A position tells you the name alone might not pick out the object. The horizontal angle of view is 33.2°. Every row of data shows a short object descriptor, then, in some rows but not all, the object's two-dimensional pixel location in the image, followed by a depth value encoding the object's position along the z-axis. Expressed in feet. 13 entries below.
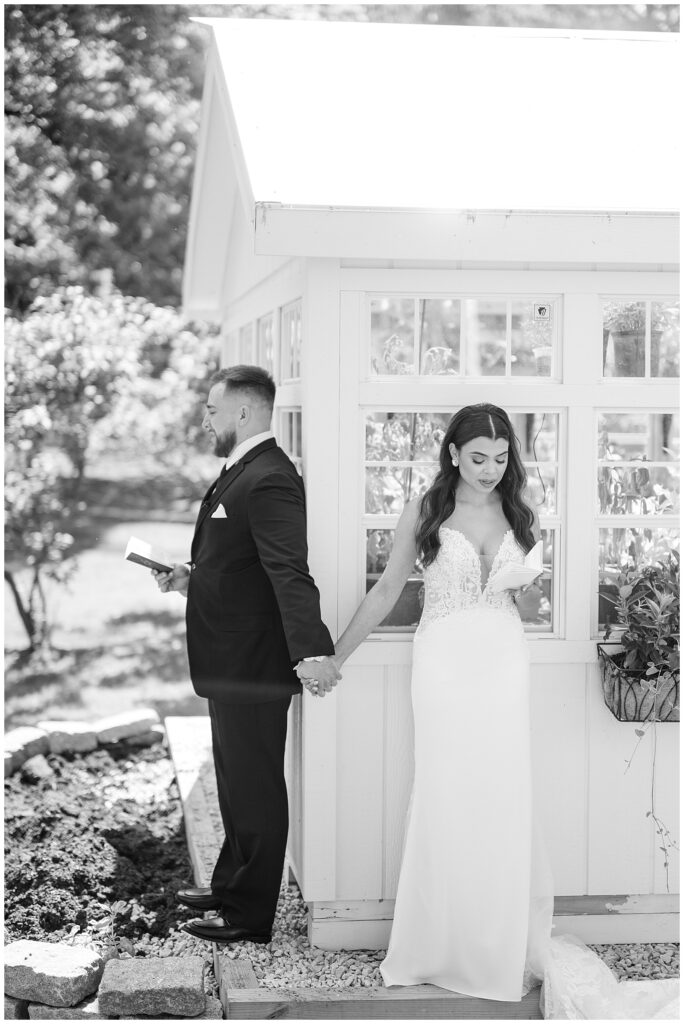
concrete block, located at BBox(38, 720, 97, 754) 23.07
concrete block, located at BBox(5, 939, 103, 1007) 12.85
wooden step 12.39
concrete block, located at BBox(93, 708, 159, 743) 23.63
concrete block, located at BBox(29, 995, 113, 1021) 12.69
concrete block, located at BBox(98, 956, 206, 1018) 12.39
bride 12.71
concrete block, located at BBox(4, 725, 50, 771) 22.06
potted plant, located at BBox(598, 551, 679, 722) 13.48
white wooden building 13.24
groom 13.91
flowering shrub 31.17
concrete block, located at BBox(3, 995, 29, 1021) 13.01
